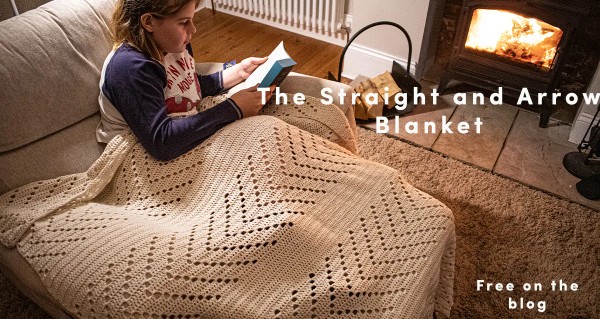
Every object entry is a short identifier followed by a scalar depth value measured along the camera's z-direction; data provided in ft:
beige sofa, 4.14
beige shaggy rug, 5.11
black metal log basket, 7.85
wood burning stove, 6.85
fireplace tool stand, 6.36
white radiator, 9.80
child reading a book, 3.99
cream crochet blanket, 3.27
